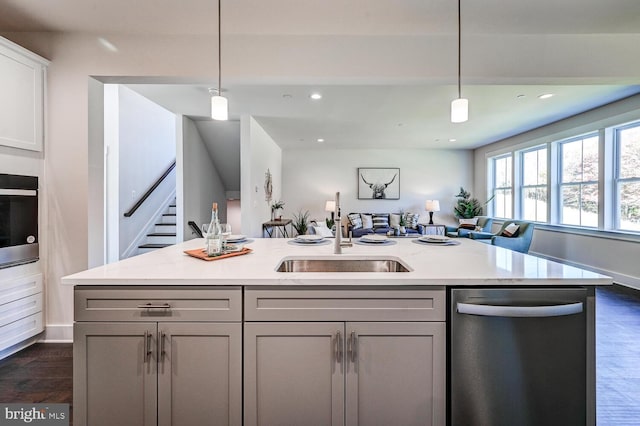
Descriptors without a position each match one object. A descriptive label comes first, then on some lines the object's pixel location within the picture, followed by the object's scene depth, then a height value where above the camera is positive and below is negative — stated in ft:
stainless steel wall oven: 6.98 -0.23
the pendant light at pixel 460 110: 6.39 +2.19
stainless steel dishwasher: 4.28 -2.22
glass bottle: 5.62 -0.55
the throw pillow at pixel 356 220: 23.69 -0.77
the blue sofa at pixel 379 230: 23.38 -1.55
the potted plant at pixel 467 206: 24.98 +0.38
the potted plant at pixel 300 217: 24.96 -0.58
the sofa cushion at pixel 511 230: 16.28 -1.09
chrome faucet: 6.10 -0.55
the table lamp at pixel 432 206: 24.54 +0.37
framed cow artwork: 26.16 +2.42
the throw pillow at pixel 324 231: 16.19 -1.20
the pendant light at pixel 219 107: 6.58 +2.30
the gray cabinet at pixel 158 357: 4.25 -2.10
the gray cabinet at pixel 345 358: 4.27 -2.12
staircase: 16.56 -1.46
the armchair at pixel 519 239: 15.72 -1.56
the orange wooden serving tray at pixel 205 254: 5.42 -0.84
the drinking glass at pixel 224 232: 6.09 -0.46
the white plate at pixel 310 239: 7.32 -0.71
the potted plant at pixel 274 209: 21.95 +0.11
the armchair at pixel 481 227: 20.31 -1.33
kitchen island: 4.25 -1.99
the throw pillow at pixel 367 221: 24.23 -0.87
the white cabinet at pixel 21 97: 6.91 +2.80
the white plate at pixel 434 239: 7.25 -0.70
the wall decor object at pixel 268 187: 19.52 +1.62
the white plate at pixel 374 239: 7.27 -0.70
